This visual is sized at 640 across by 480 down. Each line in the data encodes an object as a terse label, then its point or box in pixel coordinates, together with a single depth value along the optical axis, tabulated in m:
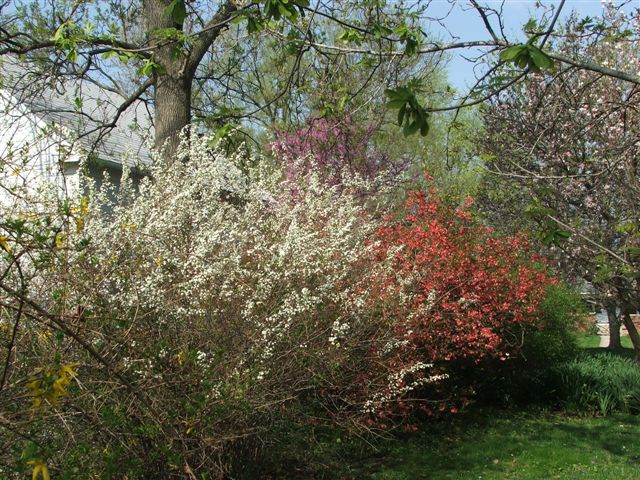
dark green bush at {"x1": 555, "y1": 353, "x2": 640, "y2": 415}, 11.17
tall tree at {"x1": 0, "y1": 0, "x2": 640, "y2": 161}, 2.70
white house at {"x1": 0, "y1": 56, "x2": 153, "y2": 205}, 4.98
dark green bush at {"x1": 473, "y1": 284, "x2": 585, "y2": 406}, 10.98
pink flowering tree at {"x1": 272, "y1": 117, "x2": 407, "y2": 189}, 13.66
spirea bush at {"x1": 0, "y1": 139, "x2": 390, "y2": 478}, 3.64
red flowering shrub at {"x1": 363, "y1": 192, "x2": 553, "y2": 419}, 6.96
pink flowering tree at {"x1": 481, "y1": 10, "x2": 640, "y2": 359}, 4.41
